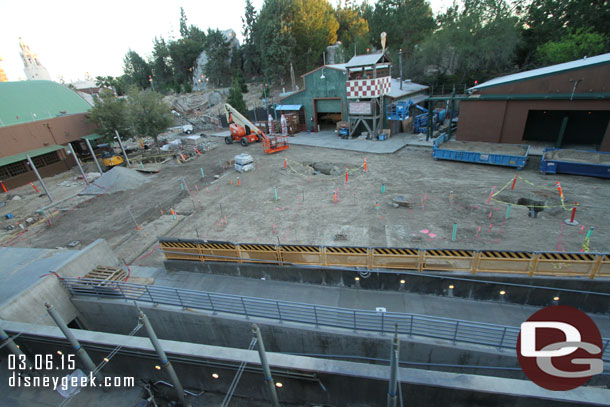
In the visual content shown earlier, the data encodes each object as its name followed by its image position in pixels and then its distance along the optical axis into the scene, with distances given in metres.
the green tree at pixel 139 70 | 74.69
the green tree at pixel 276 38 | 44.16
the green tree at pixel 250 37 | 56.97
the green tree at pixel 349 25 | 54.03
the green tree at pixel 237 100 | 38.78
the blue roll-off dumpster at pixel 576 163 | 15.89
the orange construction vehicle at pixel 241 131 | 29.97
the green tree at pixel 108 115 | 28.63
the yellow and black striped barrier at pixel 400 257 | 8.74
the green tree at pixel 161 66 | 73.06
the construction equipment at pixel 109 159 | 26.41
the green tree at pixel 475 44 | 33.12
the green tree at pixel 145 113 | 28.95
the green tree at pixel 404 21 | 47.31
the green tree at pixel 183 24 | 80.44
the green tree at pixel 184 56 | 66.25
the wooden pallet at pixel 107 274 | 10.81
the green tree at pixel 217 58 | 58.78
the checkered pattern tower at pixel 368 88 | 25.69
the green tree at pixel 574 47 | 27.46
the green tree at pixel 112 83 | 69.85
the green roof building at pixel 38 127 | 24.00
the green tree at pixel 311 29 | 45.03
